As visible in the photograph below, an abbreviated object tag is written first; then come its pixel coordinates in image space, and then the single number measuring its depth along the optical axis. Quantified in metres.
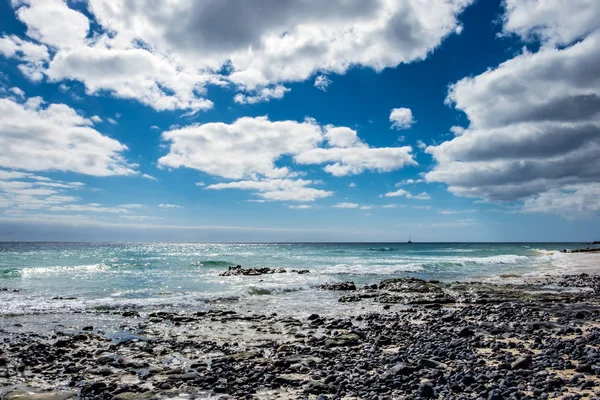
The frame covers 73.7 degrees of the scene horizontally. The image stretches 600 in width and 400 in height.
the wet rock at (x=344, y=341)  10.47
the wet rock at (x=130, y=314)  15.23
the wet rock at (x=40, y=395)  6.89
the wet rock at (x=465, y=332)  11.03
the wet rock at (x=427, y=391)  6.58
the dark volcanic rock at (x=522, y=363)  7.86
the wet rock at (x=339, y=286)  24.99
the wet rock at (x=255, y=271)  37.08
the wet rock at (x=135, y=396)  6.99
